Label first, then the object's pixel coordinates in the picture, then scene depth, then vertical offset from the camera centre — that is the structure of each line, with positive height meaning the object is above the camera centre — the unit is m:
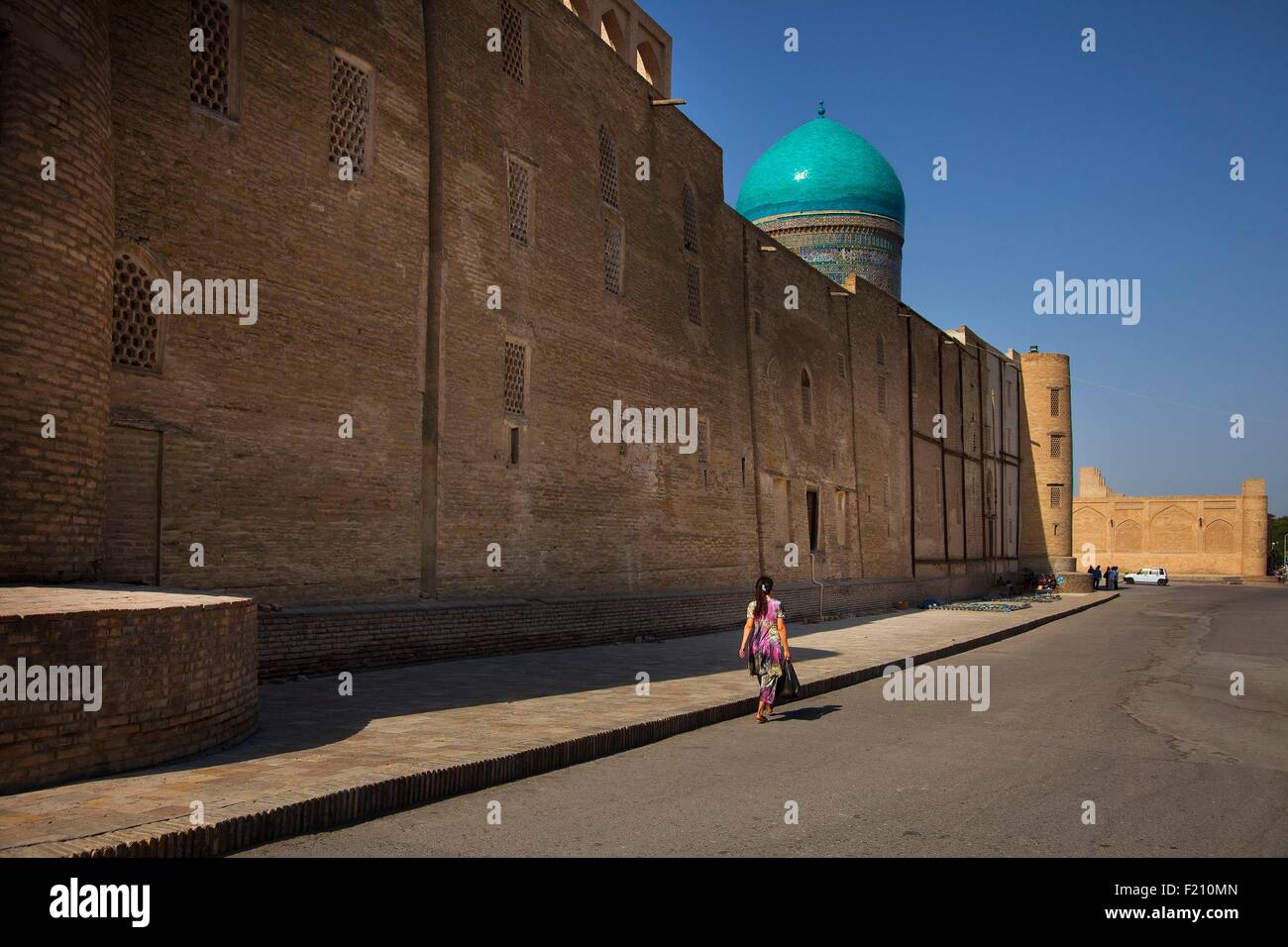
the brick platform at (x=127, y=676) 5.05 -0.71
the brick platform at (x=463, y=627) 9.49 -0.95
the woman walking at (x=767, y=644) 8.69 -0.82
